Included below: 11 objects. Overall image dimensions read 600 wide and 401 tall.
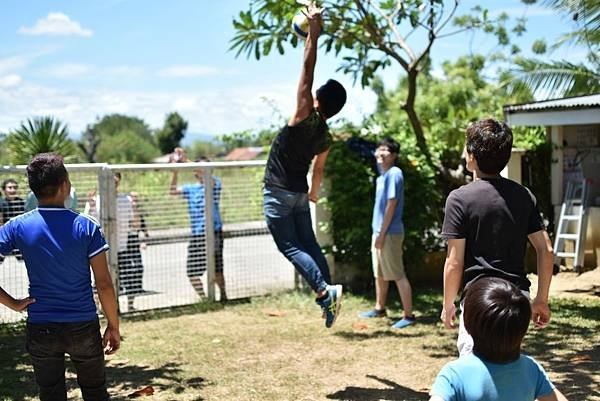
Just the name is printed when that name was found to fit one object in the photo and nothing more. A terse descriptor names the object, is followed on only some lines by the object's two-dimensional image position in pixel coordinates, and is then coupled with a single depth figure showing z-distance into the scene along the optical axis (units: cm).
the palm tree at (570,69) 989
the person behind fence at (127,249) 886
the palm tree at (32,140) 1503
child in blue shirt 262
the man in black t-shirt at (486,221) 378
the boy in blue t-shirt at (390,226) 802
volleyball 605
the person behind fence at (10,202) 828
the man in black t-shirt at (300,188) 570
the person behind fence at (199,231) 934
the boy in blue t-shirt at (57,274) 399
